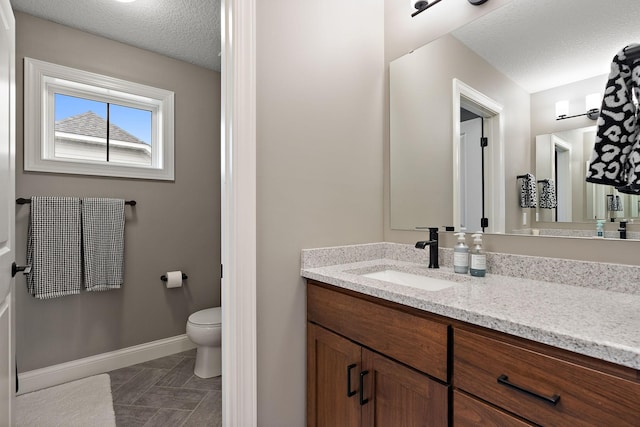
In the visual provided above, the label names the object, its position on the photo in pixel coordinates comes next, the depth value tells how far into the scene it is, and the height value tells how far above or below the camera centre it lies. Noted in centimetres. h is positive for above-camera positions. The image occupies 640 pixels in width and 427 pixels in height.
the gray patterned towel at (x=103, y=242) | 220 -19
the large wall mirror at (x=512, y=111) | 111 +45
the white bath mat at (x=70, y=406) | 170 -109
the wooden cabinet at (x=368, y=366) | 94 -52
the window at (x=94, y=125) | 207 +68
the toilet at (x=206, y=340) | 210 -83
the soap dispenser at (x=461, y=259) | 134 -19
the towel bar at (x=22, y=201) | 198 +10
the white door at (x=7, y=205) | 112 +4
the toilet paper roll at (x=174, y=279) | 251 -50
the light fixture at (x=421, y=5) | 151 +102
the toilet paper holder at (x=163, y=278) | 253 -49
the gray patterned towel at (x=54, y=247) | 201 -20
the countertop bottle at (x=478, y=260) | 128 -19
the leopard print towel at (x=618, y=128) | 96 +26
